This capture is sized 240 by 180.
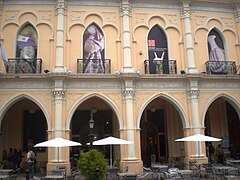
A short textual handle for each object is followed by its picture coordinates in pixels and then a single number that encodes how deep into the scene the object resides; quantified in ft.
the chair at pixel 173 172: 43.91
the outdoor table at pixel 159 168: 50.31
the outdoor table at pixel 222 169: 47.41
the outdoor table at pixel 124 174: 44.32
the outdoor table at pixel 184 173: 42.69
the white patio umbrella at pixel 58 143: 45.75
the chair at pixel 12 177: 46.50
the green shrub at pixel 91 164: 37.91
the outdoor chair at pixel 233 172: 49.44
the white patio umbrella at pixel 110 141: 48.19
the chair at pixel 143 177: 47.04
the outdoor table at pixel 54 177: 42.43
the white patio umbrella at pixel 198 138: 49.91
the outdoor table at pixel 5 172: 48.03
